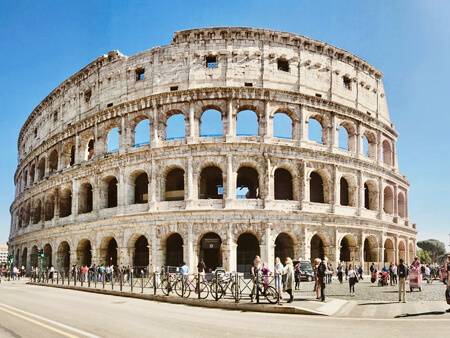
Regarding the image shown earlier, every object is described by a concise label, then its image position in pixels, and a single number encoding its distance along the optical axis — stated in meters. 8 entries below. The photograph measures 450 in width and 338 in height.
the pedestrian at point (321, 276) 13.71
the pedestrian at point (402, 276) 14.02
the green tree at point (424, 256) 76.06
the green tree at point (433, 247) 85.25
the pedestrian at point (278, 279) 13.14
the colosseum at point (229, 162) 26.66
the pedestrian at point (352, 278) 16.94
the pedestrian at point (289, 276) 13.08
